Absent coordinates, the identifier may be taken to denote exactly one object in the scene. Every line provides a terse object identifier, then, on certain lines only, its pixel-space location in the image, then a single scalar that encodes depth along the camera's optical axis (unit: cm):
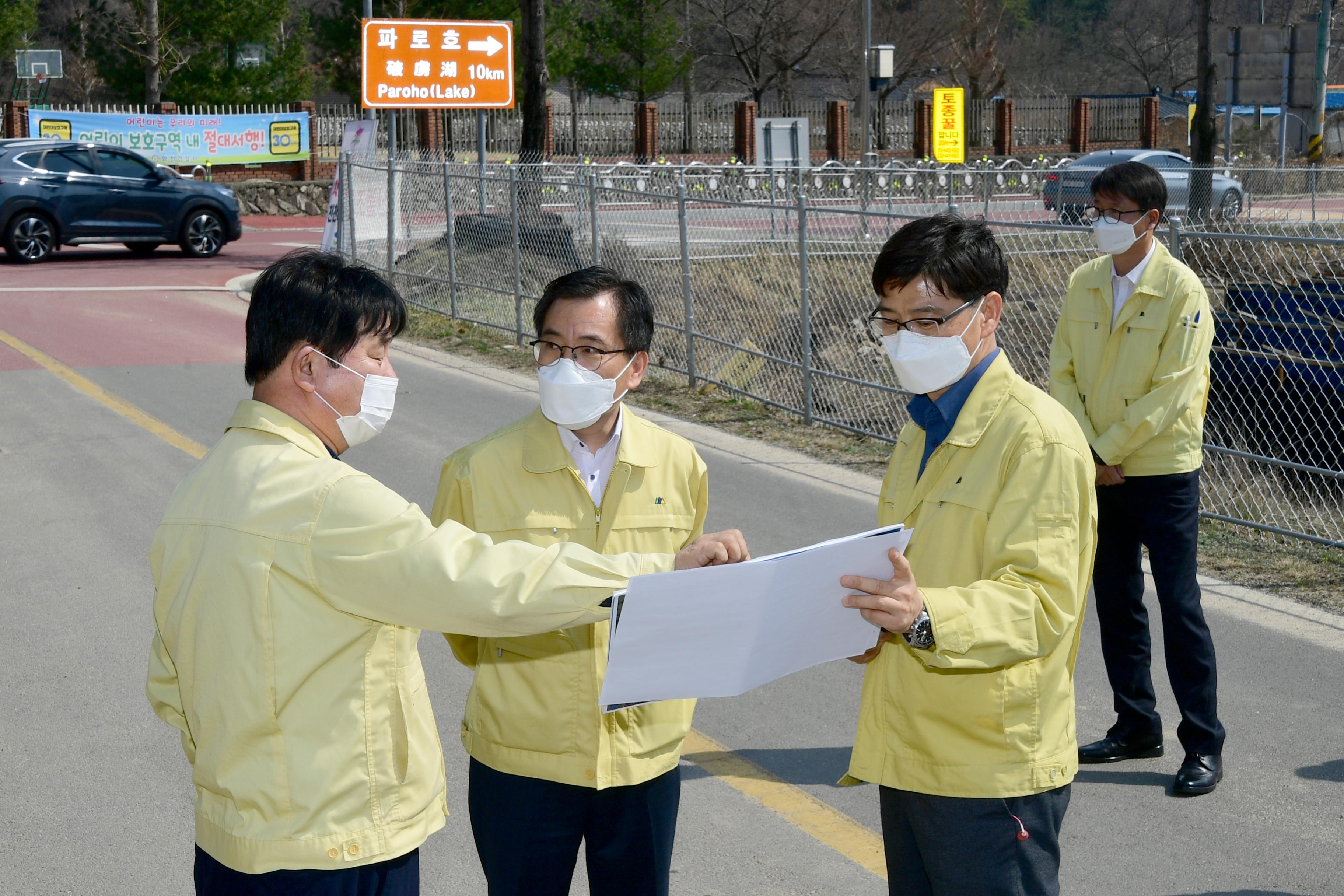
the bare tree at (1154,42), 6731
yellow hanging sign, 2706
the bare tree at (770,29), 4900
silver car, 2327
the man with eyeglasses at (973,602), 242
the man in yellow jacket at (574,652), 275
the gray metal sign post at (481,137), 1800
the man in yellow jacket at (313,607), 209
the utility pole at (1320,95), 2212
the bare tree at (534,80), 2152
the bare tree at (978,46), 5216
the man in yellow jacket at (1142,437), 456
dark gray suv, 2027
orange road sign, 1938
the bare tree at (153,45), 3706
